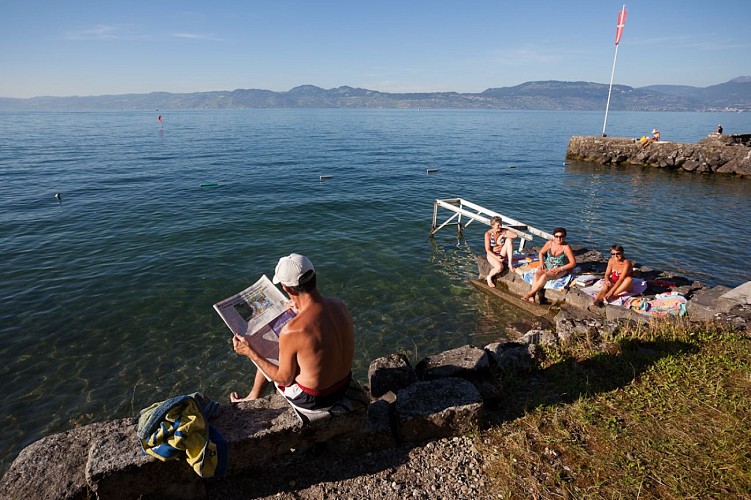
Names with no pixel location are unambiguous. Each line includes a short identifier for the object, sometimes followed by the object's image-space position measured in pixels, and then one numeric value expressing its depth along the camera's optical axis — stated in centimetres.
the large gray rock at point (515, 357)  606
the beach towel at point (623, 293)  1006
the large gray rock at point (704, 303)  855
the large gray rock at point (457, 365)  583
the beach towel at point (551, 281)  1123
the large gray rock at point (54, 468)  366
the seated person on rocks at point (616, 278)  988
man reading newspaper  377
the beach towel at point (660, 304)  929
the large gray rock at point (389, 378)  567
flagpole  3331
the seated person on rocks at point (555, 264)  1127
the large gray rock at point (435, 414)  450
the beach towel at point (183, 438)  357
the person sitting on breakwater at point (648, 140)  3612
